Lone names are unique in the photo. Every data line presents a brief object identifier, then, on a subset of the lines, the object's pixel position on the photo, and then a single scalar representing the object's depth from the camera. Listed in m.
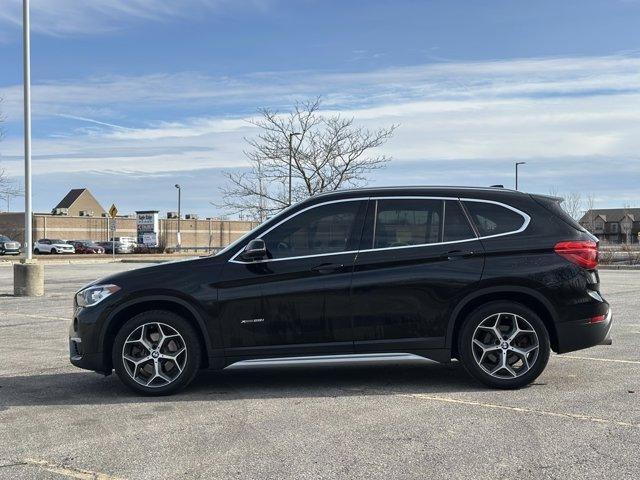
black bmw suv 6.17
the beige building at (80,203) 115.06
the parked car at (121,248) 60.00
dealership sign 57.25
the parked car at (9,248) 54.41
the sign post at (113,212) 40.04
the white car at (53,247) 59.69
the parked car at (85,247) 62.03
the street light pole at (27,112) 16.87
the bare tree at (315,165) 31.19
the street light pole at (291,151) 31.30
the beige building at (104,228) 79.62
